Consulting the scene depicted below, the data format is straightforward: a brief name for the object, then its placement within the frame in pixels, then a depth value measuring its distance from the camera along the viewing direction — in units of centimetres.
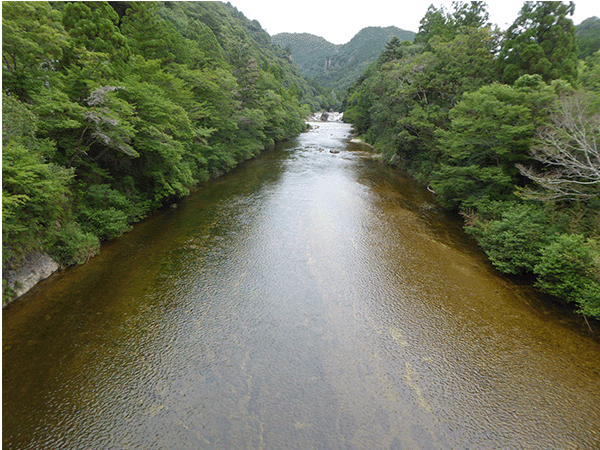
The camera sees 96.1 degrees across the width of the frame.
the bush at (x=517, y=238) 1035
